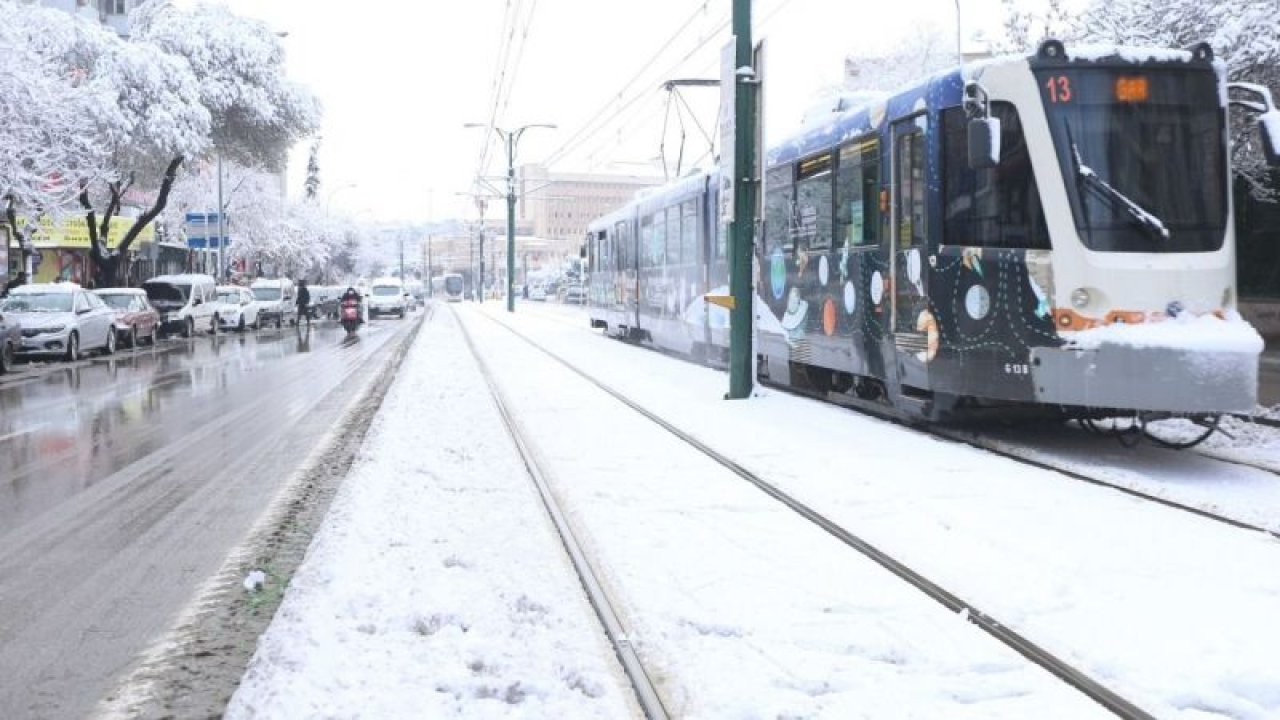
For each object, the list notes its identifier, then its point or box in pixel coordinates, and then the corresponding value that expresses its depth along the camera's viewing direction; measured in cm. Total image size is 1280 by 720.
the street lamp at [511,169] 5156
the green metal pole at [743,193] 1395
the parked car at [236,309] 3866
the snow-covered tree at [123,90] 2959
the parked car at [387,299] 5724
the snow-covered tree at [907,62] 5094
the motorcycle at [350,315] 3656
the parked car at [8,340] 2077
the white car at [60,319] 2370
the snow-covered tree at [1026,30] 2320
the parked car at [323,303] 5459
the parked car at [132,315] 2853
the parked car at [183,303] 3384
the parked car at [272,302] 4353
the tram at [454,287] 12138
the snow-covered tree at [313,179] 8769
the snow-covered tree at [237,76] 3400
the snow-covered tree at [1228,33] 1762
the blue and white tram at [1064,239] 876
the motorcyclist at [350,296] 3706
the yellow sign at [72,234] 3962
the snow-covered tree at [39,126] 2438
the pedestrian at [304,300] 4106
